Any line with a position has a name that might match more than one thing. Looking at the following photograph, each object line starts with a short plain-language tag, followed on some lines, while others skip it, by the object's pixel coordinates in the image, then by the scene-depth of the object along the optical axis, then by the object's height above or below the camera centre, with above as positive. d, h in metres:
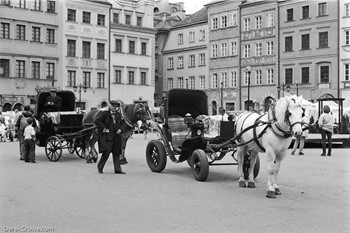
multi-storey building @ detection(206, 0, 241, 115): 61.09 +6.77
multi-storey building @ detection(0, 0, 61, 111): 50.25 +5.93
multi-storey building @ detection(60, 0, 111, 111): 54.88 +6.54
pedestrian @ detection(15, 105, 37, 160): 17.98 -0.50
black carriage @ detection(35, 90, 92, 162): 17.50 -0.68
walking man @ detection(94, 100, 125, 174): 13.92 -0.68
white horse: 9.95 -0.39
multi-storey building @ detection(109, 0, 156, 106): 59.31 +6.83
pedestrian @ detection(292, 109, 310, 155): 21.25 -1.32
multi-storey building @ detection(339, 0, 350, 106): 50.72 +6.67
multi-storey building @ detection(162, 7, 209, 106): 65.88 +7.36
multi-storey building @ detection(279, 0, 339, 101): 51.88 +6.75
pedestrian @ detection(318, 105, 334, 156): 20.19 -0.47
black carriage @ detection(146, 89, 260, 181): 12.42 -0.69
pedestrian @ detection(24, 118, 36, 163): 17.00 -1.09
